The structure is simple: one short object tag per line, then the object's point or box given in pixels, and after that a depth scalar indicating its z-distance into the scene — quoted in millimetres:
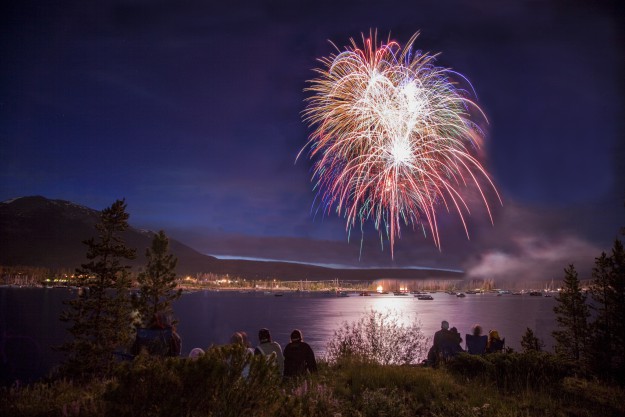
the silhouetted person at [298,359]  10250
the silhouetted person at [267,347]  9766
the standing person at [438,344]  12484
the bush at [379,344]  13047
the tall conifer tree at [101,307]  20922
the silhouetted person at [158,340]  10594
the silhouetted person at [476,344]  13188
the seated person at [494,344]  12969
